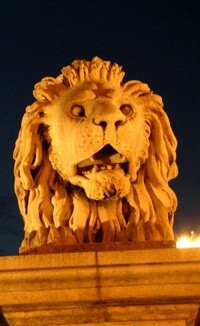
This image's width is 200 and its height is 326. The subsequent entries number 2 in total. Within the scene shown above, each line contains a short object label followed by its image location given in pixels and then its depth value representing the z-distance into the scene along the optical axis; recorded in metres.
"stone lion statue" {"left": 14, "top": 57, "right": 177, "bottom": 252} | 5.18
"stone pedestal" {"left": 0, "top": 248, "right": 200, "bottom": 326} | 4.09
